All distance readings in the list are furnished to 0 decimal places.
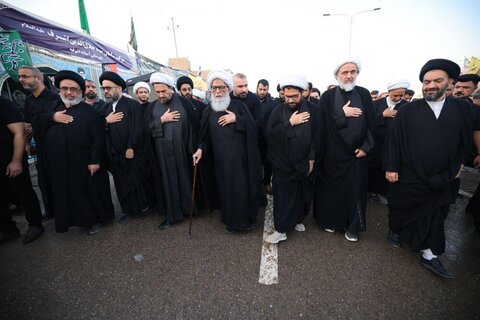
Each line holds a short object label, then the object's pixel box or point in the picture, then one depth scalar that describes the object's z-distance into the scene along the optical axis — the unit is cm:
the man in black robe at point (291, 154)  267
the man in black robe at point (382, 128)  378
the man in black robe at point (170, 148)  329
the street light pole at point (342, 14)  1812
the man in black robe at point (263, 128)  396
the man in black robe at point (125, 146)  343
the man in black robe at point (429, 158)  221
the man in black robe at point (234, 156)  303
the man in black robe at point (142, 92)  430
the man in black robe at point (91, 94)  471
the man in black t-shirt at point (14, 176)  304
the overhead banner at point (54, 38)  611
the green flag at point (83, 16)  1216
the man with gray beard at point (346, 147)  272
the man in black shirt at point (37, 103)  319
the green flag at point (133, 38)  1784
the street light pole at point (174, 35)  2632
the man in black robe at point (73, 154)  308
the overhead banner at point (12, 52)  530
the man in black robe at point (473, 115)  251
